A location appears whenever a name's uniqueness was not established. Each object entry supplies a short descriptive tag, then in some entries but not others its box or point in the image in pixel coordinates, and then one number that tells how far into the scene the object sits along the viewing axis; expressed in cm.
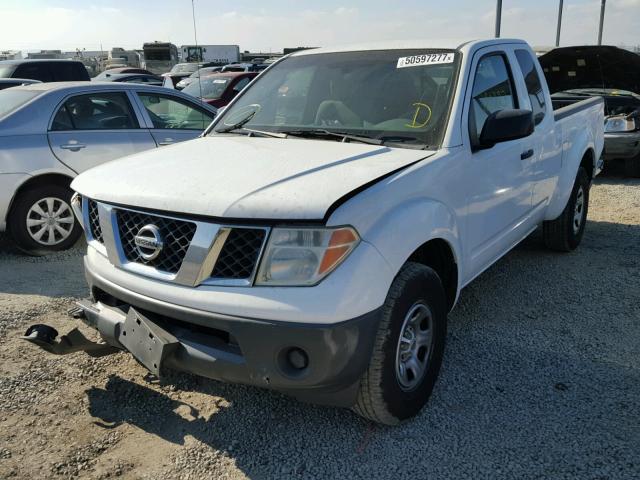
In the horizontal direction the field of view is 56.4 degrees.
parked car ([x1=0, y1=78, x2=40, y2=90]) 959
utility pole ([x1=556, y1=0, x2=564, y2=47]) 2661
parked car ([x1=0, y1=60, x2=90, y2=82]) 1231
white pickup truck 235
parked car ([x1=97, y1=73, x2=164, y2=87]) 1960
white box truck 4319
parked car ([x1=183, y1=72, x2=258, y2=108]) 1159
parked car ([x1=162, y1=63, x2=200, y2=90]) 2422
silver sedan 556
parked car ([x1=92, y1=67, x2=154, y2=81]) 2241
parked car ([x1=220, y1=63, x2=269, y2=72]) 2431
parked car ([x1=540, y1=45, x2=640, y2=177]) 921
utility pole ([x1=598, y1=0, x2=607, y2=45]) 2812
